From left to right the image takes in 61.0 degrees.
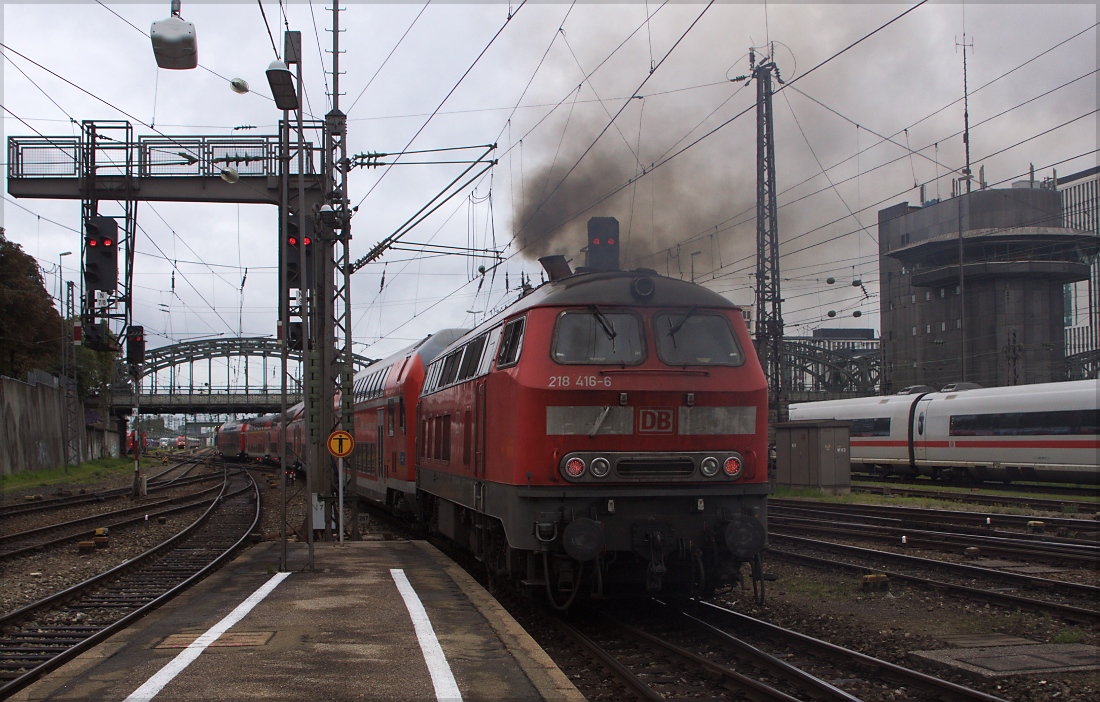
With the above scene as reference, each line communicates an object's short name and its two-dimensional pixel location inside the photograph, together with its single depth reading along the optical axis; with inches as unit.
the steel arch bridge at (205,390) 3482.5
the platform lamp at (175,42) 427.2
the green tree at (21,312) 1781.5
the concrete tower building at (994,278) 2945.4
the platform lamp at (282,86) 529.7
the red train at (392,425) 717.9
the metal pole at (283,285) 486.3
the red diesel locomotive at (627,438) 356.2
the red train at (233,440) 3073.3
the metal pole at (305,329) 523.5
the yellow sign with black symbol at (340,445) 553.0
